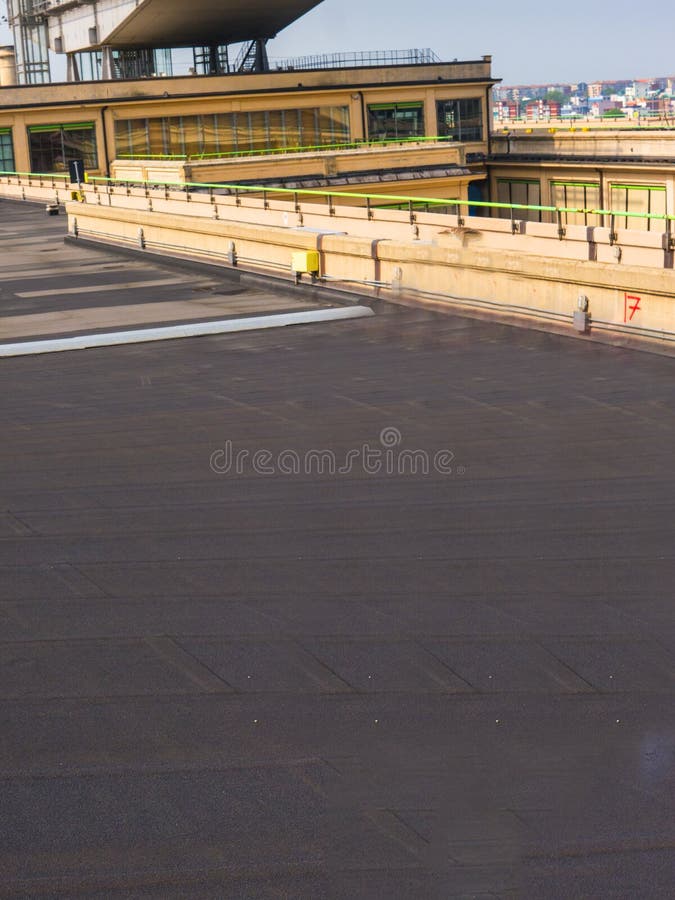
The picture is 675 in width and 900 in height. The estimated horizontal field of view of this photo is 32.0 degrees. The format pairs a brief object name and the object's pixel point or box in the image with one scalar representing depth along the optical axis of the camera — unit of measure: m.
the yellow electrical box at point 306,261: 20.16
